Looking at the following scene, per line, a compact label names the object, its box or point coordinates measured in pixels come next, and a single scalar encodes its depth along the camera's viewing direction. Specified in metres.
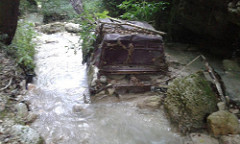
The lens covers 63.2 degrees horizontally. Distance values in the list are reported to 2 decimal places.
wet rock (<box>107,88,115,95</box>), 4.27
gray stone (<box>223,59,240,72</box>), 4.74
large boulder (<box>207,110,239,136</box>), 2.93
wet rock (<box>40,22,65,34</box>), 11.38
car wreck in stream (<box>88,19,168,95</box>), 4.14
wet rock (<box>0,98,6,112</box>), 3.46
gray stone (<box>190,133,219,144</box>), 2.98
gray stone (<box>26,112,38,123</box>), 3.65
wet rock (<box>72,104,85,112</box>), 4.21
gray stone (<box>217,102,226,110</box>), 3.25
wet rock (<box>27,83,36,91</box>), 4.86
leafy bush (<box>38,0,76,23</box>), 13.82
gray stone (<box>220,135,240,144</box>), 2.82
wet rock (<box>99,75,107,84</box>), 4.29
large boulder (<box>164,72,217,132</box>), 3.20
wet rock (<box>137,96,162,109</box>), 4.01
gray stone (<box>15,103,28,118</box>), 3.63
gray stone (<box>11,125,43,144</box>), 2.82
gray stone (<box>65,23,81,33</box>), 11.32
